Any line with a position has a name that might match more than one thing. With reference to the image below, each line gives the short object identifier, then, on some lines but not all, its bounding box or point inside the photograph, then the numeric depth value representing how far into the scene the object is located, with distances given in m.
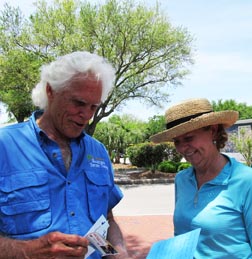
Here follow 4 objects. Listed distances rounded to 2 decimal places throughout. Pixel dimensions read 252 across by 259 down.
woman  1.91
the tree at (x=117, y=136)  26.64
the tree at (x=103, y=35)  16.11
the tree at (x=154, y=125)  32.28
